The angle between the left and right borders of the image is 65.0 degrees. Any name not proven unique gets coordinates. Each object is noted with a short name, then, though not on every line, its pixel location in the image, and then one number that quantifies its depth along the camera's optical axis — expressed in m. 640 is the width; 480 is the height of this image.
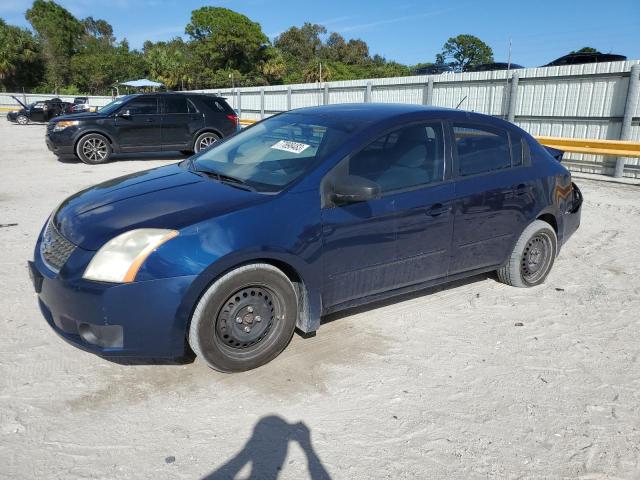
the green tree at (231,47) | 62.88
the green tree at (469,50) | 89.06
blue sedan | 2.80
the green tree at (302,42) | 84.62
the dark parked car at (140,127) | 11.88
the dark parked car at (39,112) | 27.06
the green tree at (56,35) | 58.38
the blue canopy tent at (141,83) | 32.34
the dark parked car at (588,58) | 14.89
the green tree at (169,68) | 59.75
